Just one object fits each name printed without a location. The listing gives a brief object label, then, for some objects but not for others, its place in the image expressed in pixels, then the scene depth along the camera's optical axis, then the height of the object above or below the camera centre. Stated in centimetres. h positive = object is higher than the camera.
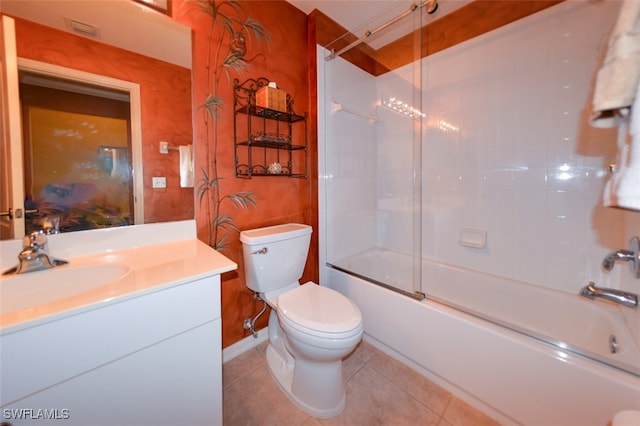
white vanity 57 -36
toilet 111 -56
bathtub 91 -67
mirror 91 +62
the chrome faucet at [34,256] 81 -17
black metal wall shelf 148 +44
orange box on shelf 147 +65
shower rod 164 +129
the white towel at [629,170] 52 +7
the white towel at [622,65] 54 +31
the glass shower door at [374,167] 190 +31
